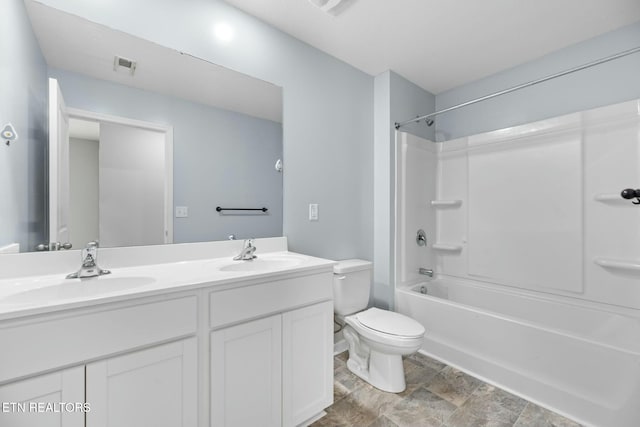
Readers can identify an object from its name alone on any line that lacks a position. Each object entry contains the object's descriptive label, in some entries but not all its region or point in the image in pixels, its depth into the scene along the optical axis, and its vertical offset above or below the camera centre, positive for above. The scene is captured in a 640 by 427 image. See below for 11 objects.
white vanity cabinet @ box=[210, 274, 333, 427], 1.08 -0.63
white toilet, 1.62 -0.73
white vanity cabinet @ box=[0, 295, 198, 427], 0.74 -0.46
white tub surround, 1.51 -0.34
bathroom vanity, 0.77 -0.45
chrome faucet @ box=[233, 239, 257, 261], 1.56 -0.22
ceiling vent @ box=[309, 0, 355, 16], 1.50 +1.18
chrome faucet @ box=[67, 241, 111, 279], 1.11 -0.21
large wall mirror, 1.10 +0.36
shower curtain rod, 1.35 +0.79
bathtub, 1.36 -0.82
